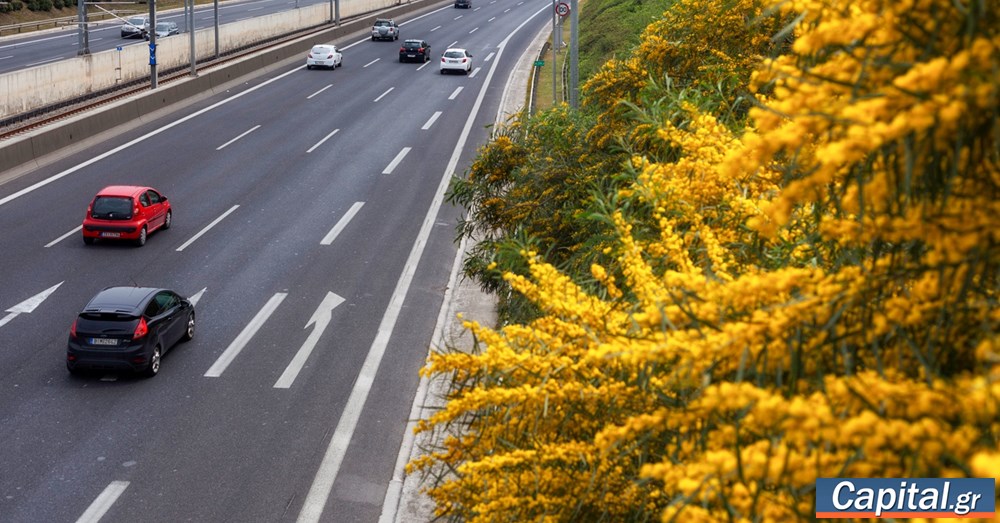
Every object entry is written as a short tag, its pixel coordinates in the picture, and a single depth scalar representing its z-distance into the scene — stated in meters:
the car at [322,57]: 55.38
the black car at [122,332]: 18.05
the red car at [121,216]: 25.36
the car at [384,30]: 69.19
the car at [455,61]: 56.34
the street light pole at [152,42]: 40.19
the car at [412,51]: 59.88
